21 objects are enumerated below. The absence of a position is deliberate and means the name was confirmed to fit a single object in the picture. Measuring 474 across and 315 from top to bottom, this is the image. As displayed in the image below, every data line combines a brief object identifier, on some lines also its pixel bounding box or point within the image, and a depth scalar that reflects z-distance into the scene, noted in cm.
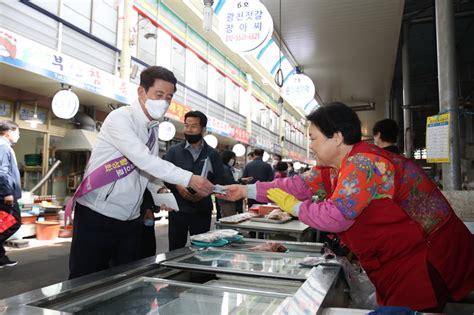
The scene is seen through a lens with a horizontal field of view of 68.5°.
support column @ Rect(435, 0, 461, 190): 431
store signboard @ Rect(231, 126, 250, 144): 1593
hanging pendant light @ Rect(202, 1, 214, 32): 483
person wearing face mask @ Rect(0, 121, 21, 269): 502
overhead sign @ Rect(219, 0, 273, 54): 548
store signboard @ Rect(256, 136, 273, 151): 1933
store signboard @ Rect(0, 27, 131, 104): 623
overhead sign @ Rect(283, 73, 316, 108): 803
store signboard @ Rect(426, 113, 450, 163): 429
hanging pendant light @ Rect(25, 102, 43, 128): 830
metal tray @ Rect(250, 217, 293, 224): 417
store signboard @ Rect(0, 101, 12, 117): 767
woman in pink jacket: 152
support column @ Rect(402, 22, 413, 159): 951
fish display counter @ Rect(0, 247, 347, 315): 134
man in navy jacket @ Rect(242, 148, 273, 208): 752
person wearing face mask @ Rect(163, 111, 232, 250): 341
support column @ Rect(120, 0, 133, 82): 976
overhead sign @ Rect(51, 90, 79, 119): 719
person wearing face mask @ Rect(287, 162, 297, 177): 1283
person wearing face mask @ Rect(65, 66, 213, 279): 209
